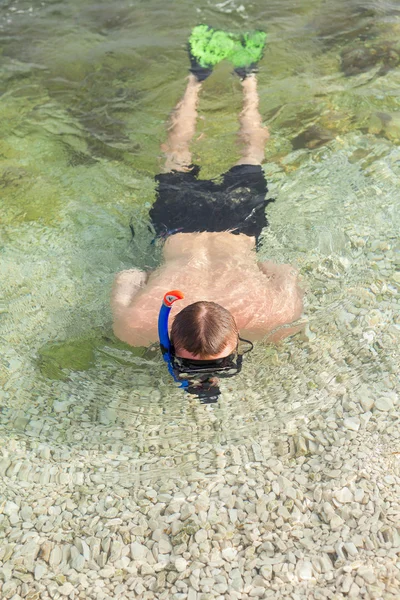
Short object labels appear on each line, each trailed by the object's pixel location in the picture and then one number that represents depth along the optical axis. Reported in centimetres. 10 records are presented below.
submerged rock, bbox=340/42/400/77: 716
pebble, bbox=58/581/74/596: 292
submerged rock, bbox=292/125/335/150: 607
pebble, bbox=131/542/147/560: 304
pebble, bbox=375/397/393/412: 364
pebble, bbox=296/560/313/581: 289
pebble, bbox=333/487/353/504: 318
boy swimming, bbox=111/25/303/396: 349
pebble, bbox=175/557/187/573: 297
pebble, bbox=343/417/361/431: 355
